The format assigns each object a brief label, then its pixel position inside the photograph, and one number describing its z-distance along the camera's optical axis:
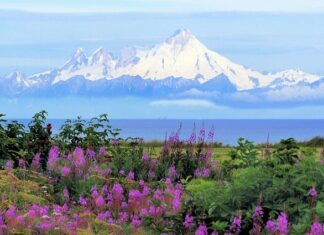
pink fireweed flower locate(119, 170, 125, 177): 23.80
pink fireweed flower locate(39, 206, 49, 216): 15.89
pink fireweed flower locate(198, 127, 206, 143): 26.79
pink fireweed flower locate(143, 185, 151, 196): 19.93
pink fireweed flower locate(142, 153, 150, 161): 25.90
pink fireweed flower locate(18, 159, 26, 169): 23.69
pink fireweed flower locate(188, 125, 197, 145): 26.50
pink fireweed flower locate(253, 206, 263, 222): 14.69
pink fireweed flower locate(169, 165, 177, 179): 23.99
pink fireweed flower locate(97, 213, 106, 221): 16.55
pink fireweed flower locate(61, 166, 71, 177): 22.49
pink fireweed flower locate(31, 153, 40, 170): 24.01
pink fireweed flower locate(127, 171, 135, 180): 22.97
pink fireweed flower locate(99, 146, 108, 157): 26.71
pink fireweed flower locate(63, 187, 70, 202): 20.12
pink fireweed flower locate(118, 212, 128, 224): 17.61
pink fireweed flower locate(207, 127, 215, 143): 25.92
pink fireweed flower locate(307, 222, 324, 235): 12.74
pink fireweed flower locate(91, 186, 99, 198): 19.00
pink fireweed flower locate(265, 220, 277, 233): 14.32
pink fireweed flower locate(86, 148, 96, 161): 26.38
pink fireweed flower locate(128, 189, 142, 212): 18.73
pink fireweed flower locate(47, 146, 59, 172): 23.54
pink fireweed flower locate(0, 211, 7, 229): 13.79
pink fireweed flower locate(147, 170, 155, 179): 24.31
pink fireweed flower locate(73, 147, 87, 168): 23.94
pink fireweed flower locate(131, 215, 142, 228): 16.95
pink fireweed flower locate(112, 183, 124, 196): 19.15
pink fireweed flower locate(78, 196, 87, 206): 18.71
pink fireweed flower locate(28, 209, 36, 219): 14.63
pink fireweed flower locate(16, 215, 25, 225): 14.15
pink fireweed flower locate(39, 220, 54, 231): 14.02
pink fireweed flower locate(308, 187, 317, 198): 15.56
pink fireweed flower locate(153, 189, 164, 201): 19.39
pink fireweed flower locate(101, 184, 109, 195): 20.62
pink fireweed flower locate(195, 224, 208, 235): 14.28
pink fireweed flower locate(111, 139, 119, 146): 29.65
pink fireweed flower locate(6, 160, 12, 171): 23.01
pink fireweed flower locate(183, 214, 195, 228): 15.59
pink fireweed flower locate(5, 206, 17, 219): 14.49
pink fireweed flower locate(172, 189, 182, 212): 17.61
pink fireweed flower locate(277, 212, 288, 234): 13.25
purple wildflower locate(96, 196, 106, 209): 18.42
